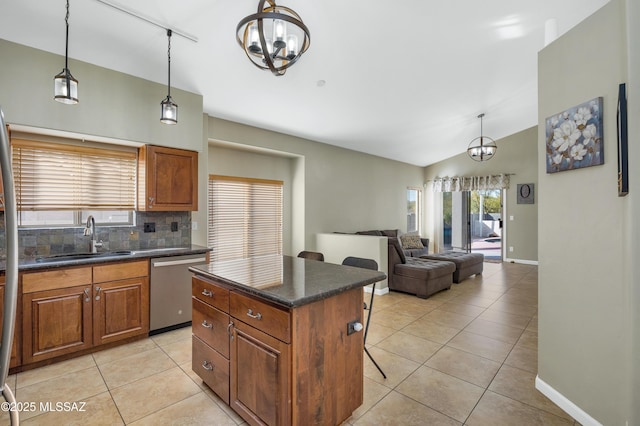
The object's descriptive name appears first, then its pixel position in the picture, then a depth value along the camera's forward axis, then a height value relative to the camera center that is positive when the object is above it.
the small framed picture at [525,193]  7.45 +0.57
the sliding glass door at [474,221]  8.30 -0.15
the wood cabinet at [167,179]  3.42 +0.42
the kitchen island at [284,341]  1.61 -0.74
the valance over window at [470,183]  7.85 +0.91
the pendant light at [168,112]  2.84 +0.96
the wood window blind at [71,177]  2.93 +0.41
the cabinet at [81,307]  2.59 -0.85
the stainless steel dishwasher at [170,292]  3.24 -0.84
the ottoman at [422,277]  4.66 -0.97
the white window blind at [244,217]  4.83 -0.03
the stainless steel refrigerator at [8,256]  0.64 -0.09
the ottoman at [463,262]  5.66 -0.88
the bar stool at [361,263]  2.75 -0.44
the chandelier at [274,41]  1.57 +1.00
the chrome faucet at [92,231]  3.12 -0.16
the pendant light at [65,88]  2.09 +0.88
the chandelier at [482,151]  5.84 +1.26
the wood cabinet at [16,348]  2.52 -1.10
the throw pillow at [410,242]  7.30 -0.63
